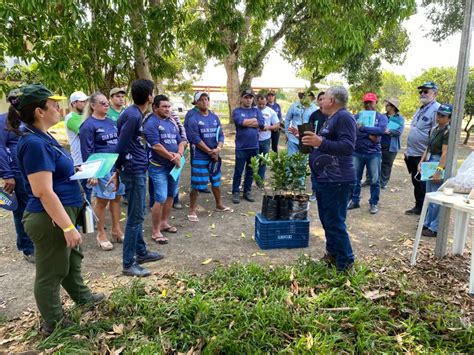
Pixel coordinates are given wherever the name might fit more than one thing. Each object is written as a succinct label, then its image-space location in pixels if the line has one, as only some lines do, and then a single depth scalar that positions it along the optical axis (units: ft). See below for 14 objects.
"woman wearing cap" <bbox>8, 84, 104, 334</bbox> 7.81
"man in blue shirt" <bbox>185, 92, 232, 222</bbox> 18.01
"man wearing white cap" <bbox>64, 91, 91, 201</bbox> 15.69
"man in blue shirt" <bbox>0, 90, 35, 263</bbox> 12.58
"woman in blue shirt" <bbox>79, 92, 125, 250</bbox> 14.16
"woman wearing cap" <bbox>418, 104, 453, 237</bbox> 15.33
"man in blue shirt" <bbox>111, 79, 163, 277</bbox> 11.69
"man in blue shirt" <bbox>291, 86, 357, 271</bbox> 11.21
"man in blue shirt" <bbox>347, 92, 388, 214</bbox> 19.12
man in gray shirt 17.51
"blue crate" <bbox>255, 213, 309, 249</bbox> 14.60
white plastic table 11.10
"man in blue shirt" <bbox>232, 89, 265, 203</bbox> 20.76
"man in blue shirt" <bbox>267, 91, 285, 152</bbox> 25.90
